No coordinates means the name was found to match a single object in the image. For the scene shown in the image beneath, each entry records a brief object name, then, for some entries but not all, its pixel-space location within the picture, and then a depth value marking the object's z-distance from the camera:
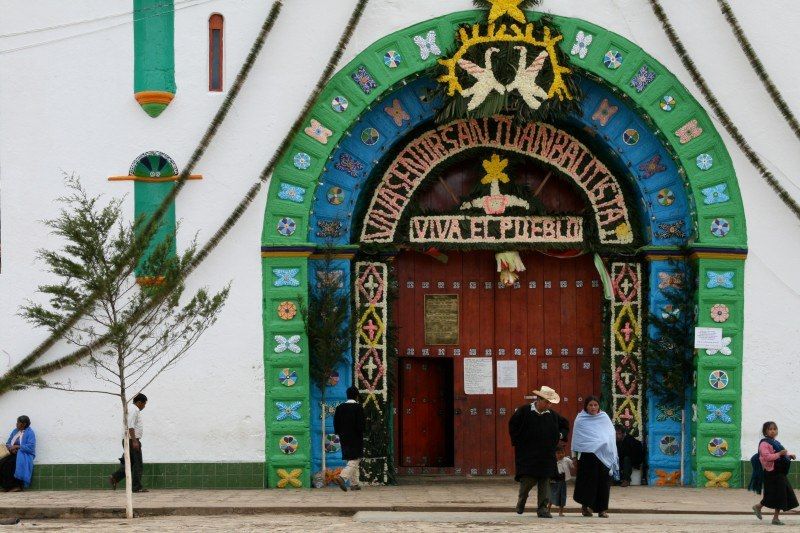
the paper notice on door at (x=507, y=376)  22.44
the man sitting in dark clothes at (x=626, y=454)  21.61
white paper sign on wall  21.25
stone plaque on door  22.42
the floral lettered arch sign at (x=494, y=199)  21.92
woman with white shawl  18.20
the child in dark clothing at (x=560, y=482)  18.53
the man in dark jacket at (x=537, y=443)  18.06
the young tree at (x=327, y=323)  21.08
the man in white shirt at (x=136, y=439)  20.55
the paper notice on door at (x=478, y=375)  22.42
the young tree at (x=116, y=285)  17.67
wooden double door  22.41
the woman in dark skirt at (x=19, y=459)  20.70
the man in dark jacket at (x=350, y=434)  20.75
